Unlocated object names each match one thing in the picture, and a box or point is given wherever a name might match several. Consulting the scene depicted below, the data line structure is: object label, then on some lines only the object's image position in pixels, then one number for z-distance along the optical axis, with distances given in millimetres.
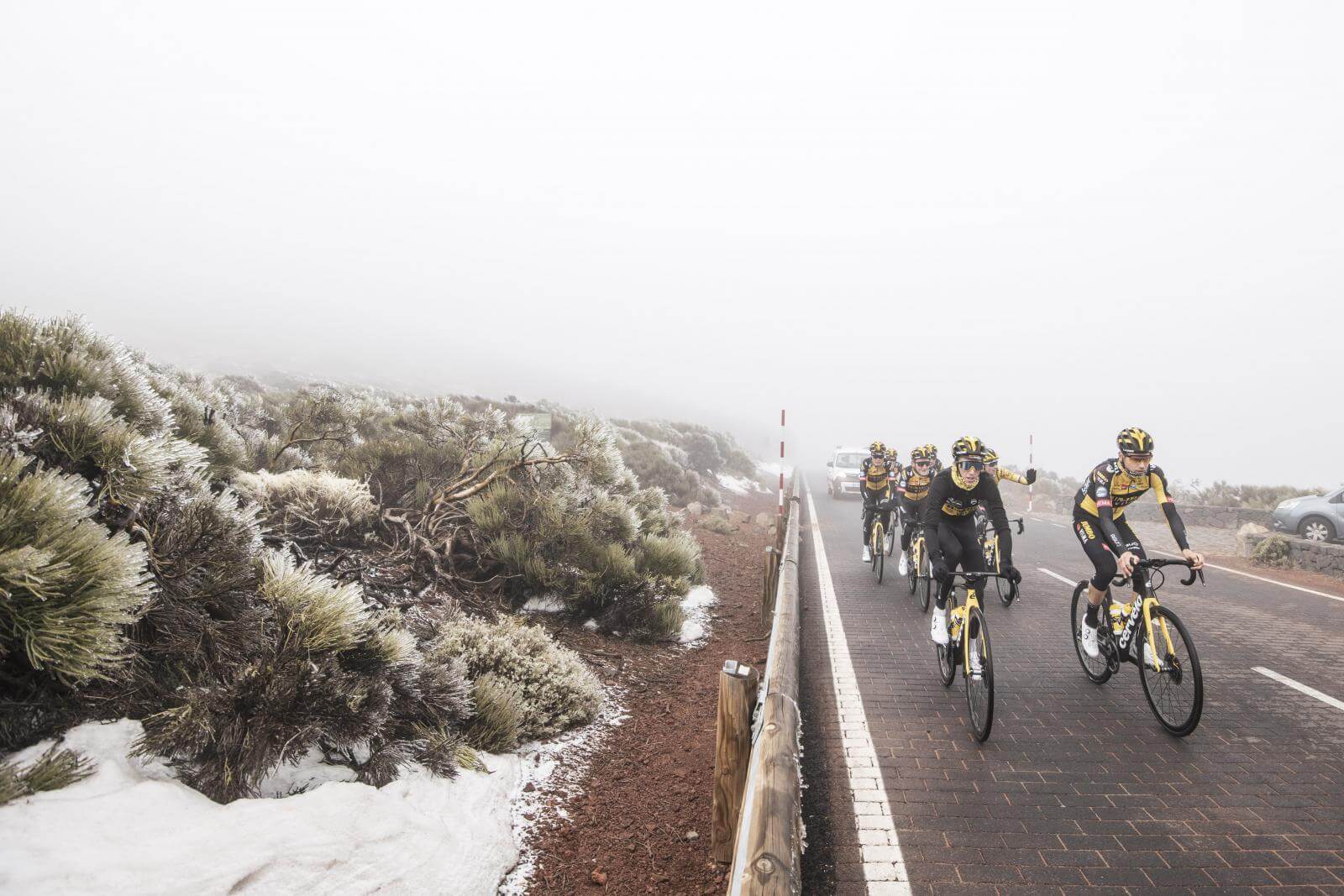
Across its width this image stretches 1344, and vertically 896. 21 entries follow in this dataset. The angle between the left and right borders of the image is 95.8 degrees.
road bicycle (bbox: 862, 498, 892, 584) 9675
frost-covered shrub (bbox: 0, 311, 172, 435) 3689
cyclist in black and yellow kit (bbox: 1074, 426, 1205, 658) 5148
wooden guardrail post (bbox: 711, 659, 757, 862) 3105
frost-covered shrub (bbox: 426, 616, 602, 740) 4332
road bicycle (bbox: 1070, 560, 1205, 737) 4273
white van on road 23484
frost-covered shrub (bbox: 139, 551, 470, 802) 2811
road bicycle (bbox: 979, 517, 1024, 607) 7855
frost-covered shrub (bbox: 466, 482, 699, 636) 6652
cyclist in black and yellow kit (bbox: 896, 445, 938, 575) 8891
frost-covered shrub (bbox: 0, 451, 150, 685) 2260
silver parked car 12945
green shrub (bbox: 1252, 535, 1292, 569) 11352
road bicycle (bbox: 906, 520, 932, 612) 7840
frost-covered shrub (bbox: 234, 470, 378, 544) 5532
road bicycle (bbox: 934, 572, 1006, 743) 4266
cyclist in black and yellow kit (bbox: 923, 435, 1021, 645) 5695
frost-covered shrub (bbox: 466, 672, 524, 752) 3918
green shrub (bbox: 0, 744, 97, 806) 2222
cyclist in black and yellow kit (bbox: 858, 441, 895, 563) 10836
